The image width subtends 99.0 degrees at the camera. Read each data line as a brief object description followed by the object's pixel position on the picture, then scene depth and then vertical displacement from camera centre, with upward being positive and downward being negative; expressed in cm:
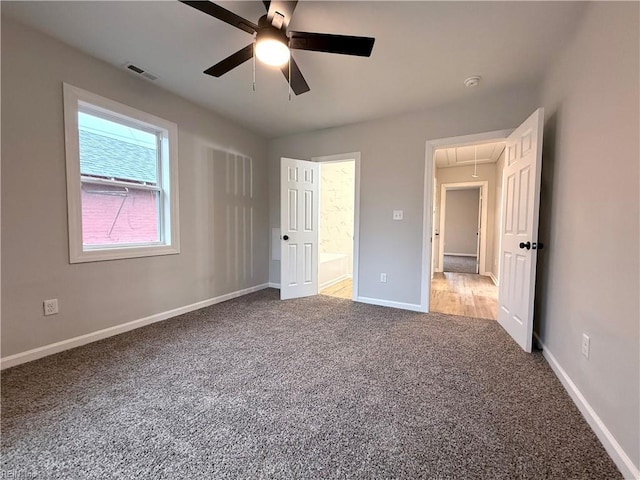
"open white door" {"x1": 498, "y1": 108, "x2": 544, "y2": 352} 219 +0
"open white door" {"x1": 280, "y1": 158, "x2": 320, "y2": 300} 378 -2
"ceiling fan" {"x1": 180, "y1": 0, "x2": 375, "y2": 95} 152 +114
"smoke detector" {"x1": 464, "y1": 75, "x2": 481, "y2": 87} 253 +138
